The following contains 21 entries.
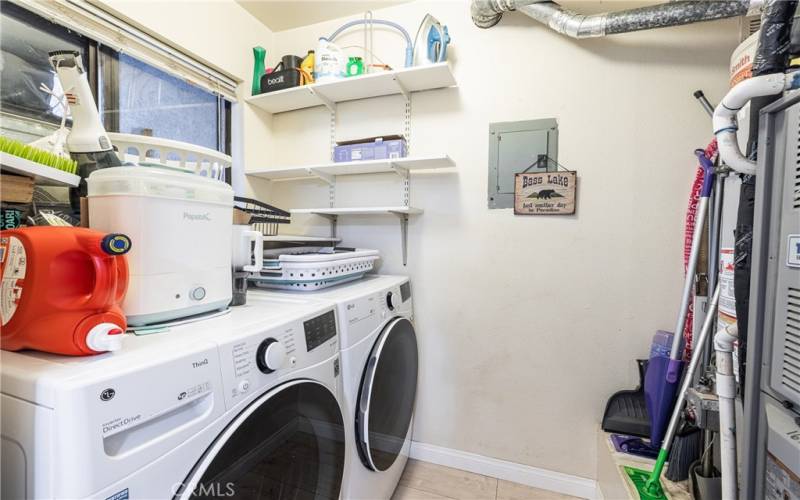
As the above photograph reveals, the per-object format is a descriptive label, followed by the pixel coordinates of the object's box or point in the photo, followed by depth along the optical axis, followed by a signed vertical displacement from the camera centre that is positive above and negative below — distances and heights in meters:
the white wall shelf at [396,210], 1.61 +0.13
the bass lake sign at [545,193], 1.56 +0.23
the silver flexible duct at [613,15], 1.23 +0.92
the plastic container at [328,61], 1.70 +0.91
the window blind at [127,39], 1.19 +0.81
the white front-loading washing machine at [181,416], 0.45 -0.31
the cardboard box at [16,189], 0.73 +0.09
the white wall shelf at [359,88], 1.59 +0.79
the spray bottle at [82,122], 0.81 +0.28
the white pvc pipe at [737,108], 0.76 +0.35
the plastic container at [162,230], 0.69 +0.00
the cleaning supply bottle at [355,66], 1.69 +0.88
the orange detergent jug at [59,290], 0.55 -0.10
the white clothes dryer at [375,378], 1.05 -0.53
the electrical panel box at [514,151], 1.59 +0.44
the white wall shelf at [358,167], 1.59 +0.36
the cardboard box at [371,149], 1.65 +0.45
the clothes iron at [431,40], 1.57 +0.96
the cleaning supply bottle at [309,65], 1.82 +0.95
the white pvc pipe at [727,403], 0.83 -0.42
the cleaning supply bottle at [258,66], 1.88 +0.97
